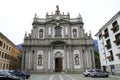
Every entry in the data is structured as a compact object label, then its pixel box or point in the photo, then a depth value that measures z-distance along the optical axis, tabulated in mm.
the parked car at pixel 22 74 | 12579
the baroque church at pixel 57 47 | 21241
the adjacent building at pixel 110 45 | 15492
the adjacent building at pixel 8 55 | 20853
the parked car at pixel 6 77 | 8121
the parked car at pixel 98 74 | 13513
